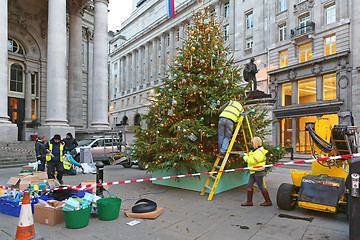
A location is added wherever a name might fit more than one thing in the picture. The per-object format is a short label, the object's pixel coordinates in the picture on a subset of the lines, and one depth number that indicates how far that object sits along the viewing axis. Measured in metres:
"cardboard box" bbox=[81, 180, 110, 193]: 6.27
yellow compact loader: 4.67
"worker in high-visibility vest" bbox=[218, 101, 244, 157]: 6.32
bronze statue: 17.22
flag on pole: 19.24
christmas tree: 6.95
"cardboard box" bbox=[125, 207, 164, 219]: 4.90
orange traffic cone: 3.90
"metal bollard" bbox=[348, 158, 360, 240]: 3.46
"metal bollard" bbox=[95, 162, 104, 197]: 5.63
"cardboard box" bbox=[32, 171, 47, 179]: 7.70
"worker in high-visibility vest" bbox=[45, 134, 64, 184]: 8.00
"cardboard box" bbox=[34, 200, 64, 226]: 4.57
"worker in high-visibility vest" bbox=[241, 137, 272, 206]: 5.62
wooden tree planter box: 7.09
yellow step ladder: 6.21
